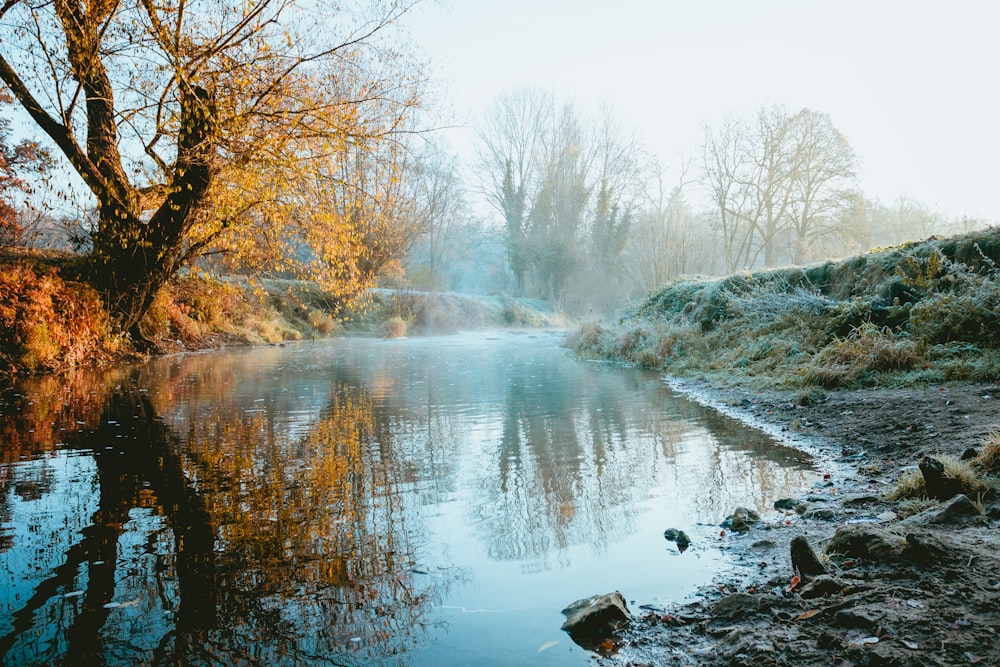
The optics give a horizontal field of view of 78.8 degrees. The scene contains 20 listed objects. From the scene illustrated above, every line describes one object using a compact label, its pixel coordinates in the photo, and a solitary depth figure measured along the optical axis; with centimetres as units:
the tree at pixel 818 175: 3322
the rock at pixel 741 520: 364
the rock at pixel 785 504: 396
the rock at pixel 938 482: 346
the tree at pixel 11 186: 1336
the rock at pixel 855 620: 222
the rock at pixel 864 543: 273
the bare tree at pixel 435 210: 3312
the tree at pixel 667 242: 3069
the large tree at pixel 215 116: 976
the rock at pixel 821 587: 254
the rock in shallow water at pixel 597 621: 250
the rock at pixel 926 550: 259
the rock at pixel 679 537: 344
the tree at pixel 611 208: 4481
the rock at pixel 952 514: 306
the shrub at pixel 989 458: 358
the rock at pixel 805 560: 274
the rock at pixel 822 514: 365
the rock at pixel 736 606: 254
